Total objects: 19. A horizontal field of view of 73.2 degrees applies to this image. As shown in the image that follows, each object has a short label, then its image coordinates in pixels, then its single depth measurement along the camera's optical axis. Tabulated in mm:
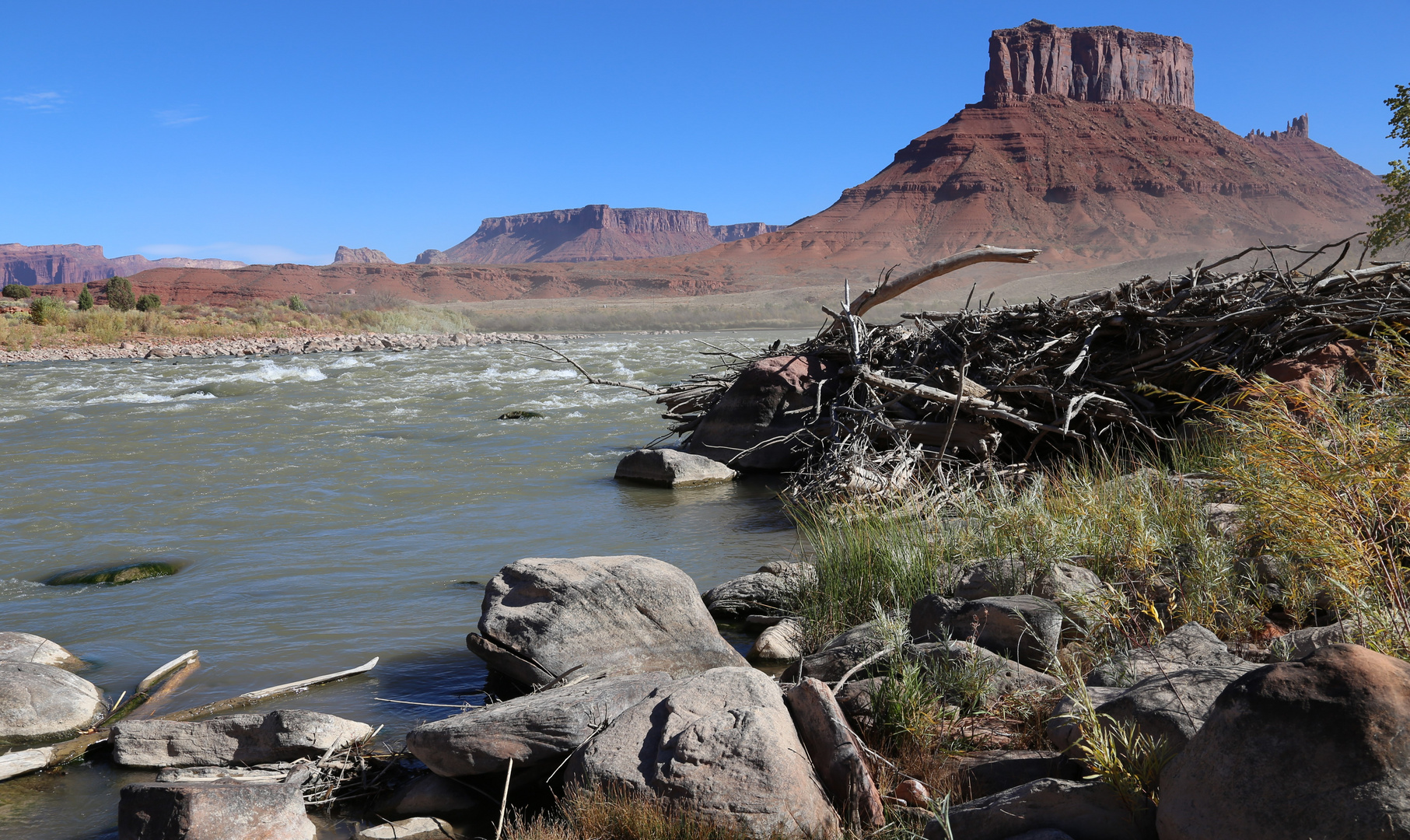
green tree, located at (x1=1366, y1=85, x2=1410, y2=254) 15133
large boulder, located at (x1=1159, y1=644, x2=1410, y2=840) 1878
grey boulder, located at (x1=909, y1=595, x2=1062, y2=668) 3568
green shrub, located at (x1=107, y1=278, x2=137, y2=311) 55488
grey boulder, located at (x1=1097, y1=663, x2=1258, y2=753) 2451
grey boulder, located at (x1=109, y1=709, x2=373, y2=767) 3600
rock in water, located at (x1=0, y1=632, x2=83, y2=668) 4676
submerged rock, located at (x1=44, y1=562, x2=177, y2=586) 6535
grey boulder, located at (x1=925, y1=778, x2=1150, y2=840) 2307
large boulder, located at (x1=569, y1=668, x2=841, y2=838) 2662
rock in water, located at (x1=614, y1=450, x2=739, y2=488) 9516
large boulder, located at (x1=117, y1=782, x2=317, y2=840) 2873
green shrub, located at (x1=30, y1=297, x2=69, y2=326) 37219
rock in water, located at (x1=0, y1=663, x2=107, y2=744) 3971
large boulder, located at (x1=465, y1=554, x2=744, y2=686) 4199
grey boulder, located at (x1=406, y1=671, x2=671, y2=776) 3205
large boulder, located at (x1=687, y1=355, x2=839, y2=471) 9656
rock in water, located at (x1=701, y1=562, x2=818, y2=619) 5113
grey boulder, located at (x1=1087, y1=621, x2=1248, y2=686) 2938
